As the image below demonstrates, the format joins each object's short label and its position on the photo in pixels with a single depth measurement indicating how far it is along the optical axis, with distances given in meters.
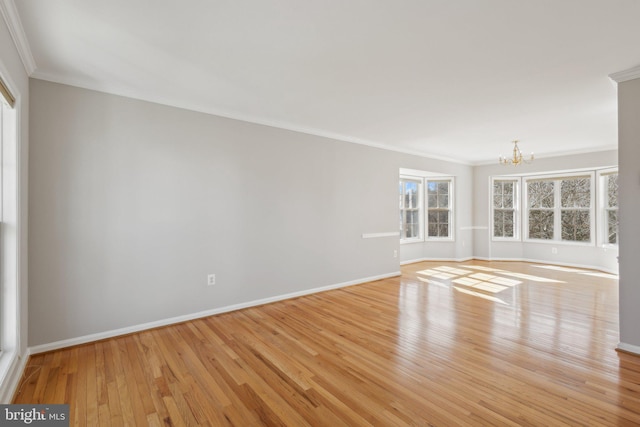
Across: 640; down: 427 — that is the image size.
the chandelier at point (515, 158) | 5.05
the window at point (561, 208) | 6.31
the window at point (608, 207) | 5.83
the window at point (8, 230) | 2.11
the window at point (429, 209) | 7.23
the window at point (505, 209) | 7.30
